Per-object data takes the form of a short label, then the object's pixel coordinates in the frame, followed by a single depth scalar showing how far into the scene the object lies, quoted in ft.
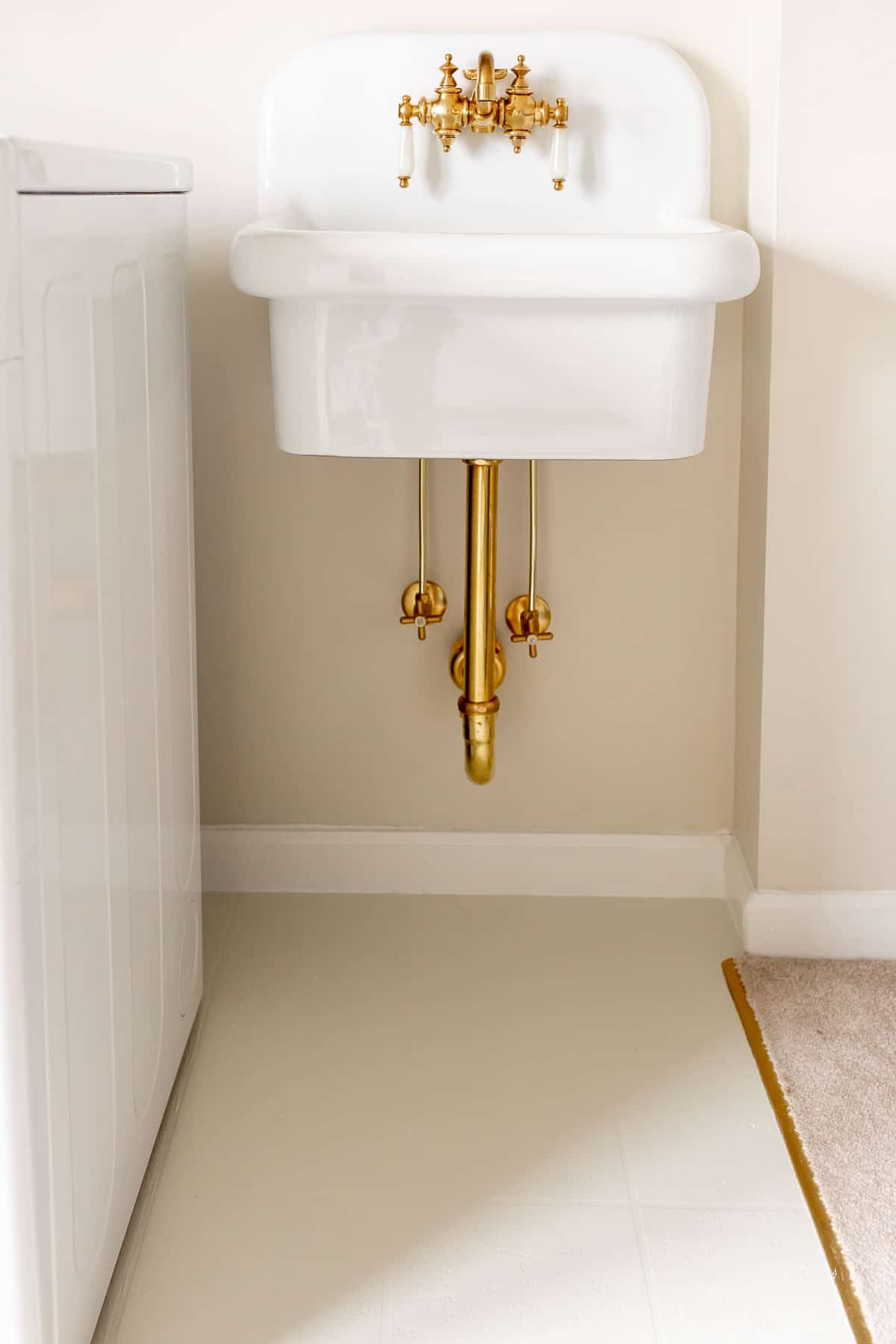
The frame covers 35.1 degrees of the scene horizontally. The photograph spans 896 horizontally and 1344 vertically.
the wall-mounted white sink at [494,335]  4.27
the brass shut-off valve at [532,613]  5.88
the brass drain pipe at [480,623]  5.52
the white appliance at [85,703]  2.86
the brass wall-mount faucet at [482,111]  5.26
